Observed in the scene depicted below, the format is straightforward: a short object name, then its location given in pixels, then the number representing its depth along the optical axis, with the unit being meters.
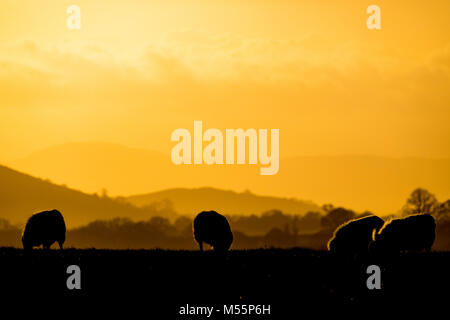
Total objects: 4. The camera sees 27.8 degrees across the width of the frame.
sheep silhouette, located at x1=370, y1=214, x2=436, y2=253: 33.59
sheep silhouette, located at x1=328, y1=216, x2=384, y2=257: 33.53
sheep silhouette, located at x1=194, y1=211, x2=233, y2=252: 35.06
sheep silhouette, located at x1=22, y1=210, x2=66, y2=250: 36.38
